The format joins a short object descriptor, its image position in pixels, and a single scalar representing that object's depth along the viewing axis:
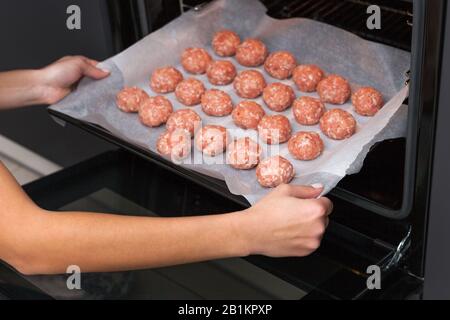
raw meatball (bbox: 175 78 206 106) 1.79
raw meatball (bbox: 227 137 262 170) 1.54
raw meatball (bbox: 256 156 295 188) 1.45
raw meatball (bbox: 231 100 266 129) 1.69
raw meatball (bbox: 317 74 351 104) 1.66
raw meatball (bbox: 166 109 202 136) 1.69
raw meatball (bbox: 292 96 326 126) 1.66
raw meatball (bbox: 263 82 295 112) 1.72
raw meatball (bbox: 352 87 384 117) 1.59
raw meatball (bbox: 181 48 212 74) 1.85
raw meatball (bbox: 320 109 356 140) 1.57
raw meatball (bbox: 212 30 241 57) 1.86
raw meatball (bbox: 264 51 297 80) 1.77
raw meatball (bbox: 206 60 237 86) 1.82
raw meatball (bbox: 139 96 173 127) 1.72
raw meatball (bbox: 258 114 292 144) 1.62
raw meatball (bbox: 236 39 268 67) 1.83
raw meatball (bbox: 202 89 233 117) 1.74
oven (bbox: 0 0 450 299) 1.23
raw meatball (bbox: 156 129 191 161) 1.59
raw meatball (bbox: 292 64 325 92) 1.73
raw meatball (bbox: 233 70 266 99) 1.77
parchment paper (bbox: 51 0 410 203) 1.44
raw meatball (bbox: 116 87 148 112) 1.76
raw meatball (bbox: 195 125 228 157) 1.61
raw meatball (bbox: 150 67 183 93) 1.82
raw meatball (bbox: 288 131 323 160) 1.54
